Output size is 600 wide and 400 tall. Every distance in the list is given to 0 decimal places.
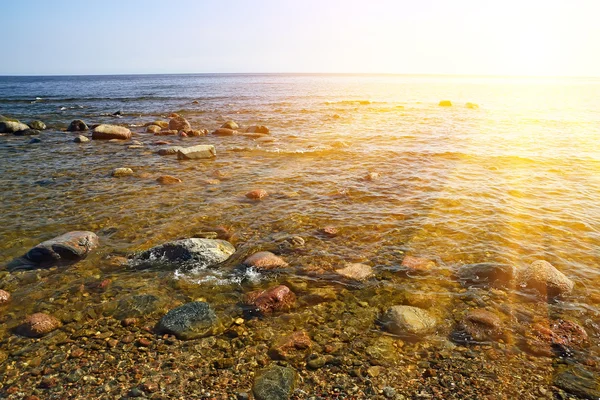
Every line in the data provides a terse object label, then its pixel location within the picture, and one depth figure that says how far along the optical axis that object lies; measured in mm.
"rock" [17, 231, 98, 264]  6676
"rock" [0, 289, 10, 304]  5459
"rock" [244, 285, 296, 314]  5395
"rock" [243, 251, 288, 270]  6590
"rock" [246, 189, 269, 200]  10406
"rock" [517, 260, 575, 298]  5707
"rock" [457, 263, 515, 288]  6020
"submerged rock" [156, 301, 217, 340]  4836
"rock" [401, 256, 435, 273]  6543
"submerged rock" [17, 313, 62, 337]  4801
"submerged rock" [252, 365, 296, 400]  3803
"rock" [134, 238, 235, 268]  6738
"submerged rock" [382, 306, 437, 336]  4887
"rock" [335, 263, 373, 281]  6289
